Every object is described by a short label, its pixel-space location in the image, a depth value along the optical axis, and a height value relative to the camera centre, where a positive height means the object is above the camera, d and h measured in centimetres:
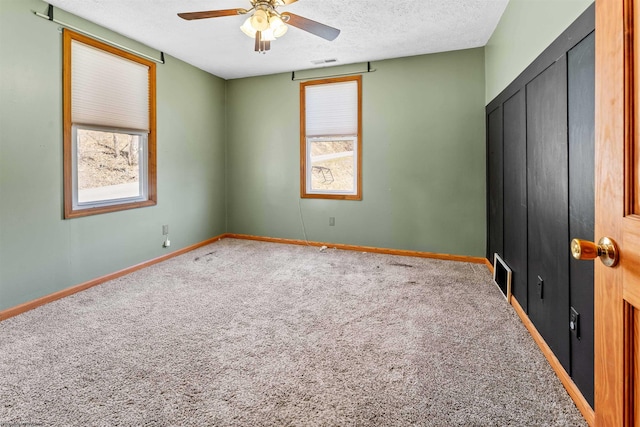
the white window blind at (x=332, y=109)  457 +142
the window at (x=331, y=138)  458 +102
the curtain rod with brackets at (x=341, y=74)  440 +188
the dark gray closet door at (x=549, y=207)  176 +2
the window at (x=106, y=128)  309 +87
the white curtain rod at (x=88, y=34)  284 +171
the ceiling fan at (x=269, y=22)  232 +136
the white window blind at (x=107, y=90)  314 +126
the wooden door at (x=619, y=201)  71 +2
